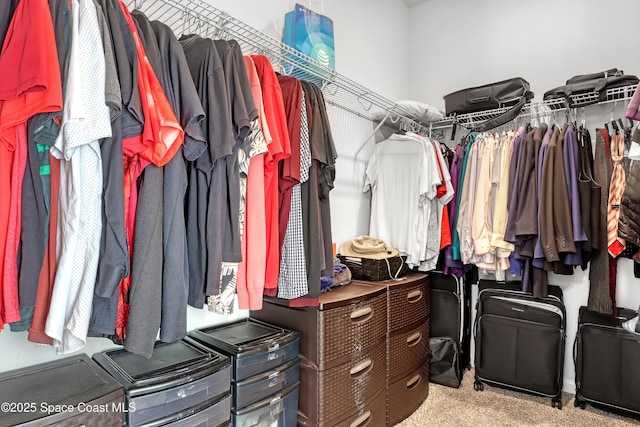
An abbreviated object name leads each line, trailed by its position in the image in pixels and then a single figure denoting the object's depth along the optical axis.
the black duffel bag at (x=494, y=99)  2.32
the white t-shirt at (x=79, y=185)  0.82
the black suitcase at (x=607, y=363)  2.01
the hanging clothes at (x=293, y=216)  1.42
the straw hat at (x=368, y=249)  2.15
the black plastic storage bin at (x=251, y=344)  1.38
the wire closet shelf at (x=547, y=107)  2.07
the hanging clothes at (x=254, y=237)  1.29
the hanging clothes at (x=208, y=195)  1.09
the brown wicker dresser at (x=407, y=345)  1.93
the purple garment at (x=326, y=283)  1.75
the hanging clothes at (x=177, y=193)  0.99
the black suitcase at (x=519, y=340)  2.20
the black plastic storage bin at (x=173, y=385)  1.08
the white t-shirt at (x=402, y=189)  2.29
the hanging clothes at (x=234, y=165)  1.16
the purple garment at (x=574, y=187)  1.94
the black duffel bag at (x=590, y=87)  2.01
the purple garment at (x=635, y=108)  1.44
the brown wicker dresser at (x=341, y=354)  1.55
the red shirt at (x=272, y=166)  1.35
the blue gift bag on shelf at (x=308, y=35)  1.83
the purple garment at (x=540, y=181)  2.01
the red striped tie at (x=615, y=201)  1.93
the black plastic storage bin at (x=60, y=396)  0.89
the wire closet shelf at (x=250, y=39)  1.40
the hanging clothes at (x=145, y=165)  0.93
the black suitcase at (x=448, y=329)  2.43
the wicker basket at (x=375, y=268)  2.06
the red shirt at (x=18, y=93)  0.78
